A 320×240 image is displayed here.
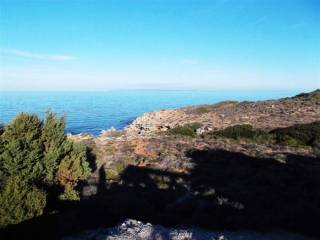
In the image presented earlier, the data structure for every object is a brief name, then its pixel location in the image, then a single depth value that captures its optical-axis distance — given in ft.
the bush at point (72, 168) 25.07
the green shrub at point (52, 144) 24.71
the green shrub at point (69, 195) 24.06
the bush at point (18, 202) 18.33
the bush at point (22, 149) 23.29
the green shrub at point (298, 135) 45.81
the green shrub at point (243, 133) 49.39
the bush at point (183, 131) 56.60
